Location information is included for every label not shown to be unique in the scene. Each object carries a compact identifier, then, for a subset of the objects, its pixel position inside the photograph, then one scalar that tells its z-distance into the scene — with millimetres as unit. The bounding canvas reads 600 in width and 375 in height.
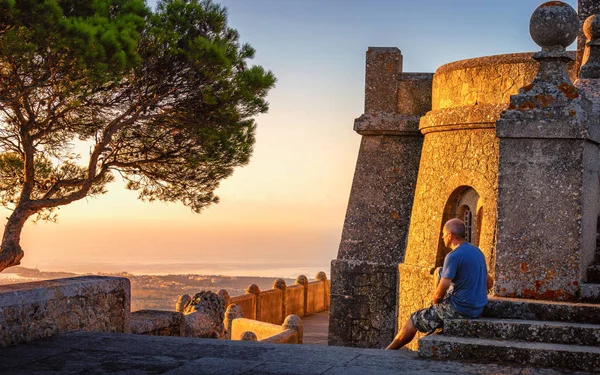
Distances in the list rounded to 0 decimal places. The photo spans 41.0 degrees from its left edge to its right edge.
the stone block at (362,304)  13734
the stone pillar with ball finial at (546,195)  6016
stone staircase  5191
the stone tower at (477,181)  6074
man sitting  5824
